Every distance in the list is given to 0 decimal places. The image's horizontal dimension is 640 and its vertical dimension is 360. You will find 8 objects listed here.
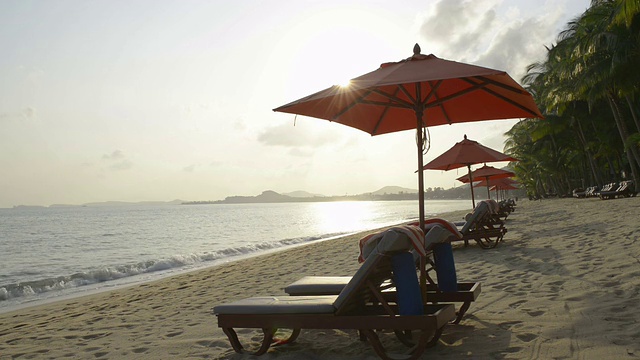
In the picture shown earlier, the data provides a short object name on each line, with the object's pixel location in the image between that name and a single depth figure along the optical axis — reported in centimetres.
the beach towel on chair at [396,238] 329
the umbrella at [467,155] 1000
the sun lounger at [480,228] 977
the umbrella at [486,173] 1698
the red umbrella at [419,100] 362
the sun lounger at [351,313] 333
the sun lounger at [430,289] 416
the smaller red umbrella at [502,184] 2958
